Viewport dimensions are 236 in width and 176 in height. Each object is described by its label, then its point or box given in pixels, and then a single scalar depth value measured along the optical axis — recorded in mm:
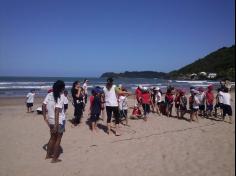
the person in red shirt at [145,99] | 6802
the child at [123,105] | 6462
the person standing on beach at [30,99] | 8337
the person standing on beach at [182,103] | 7152
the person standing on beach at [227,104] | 6742
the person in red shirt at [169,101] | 7649
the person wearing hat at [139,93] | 6904
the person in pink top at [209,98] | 7417
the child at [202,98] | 7197
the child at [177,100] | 7309
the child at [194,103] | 6847
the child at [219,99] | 6882
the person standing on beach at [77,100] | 5852
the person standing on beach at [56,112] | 3581
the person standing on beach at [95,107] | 5738
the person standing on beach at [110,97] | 5040
